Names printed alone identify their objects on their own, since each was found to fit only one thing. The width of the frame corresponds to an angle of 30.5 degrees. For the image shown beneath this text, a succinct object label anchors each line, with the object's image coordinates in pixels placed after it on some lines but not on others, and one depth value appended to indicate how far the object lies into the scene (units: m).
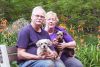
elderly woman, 3.09
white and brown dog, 2.85
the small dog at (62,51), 3.09
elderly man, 2.85
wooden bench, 2.91
